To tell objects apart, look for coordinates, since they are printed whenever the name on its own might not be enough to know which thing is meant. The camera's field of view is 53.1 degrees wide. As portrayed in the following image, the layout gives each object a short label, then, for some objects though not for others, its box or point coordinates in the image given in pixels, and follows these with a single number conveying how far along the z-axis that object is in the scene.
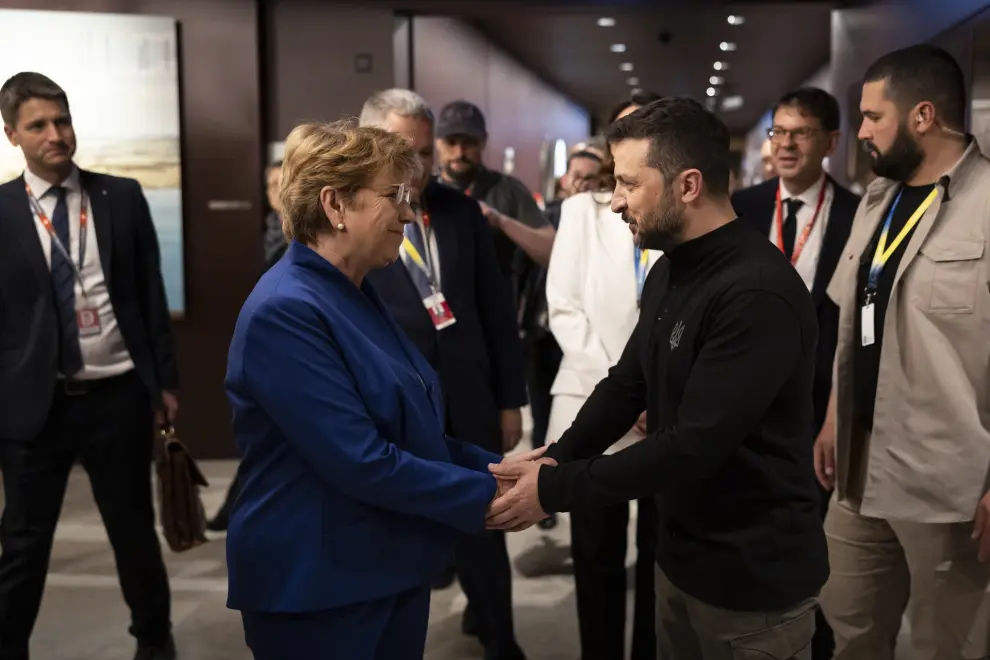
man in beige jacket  2.34
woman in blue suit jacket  1.59
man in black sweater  1.72
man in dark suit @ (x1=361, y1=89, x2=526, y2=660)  2.84
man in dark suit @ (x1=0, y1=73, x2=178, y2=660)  2.79
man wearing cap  3.82
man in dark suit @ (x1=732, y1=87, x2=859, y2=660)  2.96
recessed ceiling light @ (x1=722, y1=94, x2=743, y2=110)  16.05
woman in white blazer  2.80
